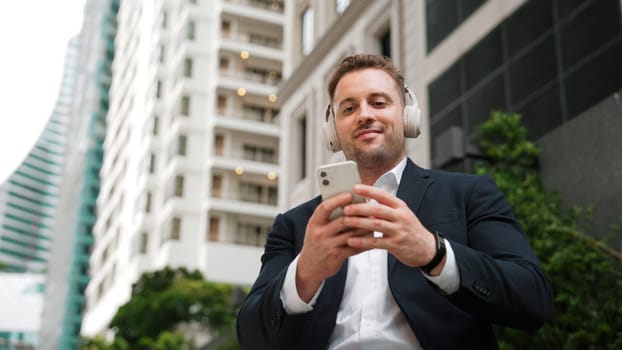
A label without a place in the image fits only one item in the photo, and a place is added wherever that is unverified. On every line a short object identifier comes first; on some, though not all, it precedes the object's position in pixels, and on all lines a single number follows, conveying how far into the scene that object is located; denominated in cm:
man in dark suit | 238
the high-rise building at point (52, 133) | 19700
